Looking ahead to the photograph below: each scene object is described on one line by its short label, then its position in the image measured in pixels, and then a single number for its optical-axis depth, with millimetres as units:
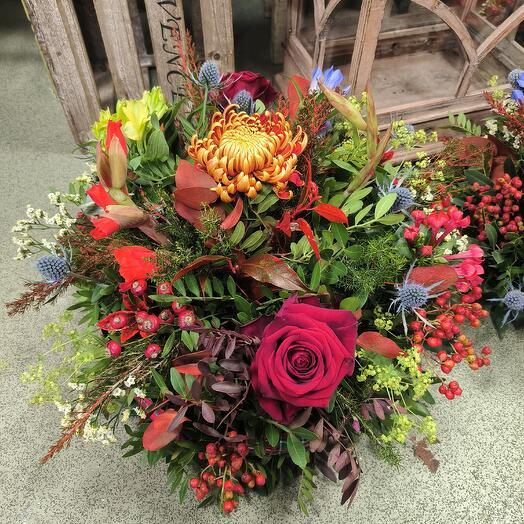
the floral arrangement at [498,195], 891
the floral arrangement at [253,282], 568
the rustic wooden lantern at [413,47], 951
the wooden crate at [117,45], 1077
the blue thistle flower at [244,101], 699
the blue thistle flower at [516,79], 900
